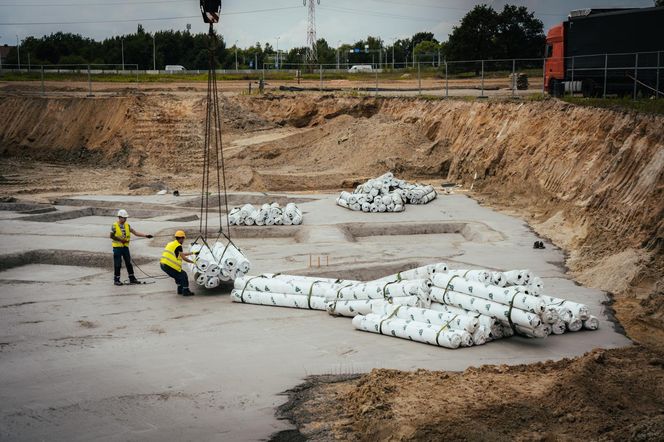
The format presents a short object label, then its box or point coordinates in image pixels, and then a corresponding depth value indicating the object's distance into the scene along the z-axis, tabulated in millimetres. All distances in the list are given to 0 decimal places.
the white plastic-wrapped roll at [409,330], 13938
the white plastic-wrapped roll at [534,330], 13930
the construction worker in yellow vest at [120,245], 18906
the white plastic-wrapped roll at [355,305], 15203
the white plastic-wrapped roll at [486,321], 14250
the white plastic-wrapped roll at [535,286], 14687
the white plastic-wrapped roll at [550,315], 13984
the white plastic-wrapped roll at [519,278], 14852
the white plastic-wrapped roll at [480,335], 14133
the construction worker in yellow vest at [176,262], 17969
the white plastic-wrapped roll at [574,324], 14906
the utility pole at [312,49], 80812
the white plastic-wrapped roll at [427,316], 14148
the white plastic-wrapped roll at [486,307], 13867
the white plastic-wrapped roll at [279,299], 16781
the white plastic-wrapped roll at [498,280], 14883
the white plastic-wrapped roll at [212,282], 18109
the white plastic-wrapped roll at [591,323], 15039
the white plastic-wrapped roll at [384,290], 15281
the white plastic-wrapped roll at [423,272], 15768
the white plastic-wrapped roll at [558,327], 14789
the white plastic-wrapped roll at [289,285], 16781
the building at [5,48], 108969
